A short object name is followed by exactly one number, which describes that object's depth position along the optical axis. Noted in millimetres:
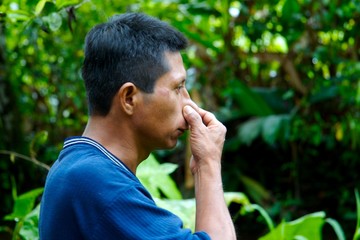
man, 1532
